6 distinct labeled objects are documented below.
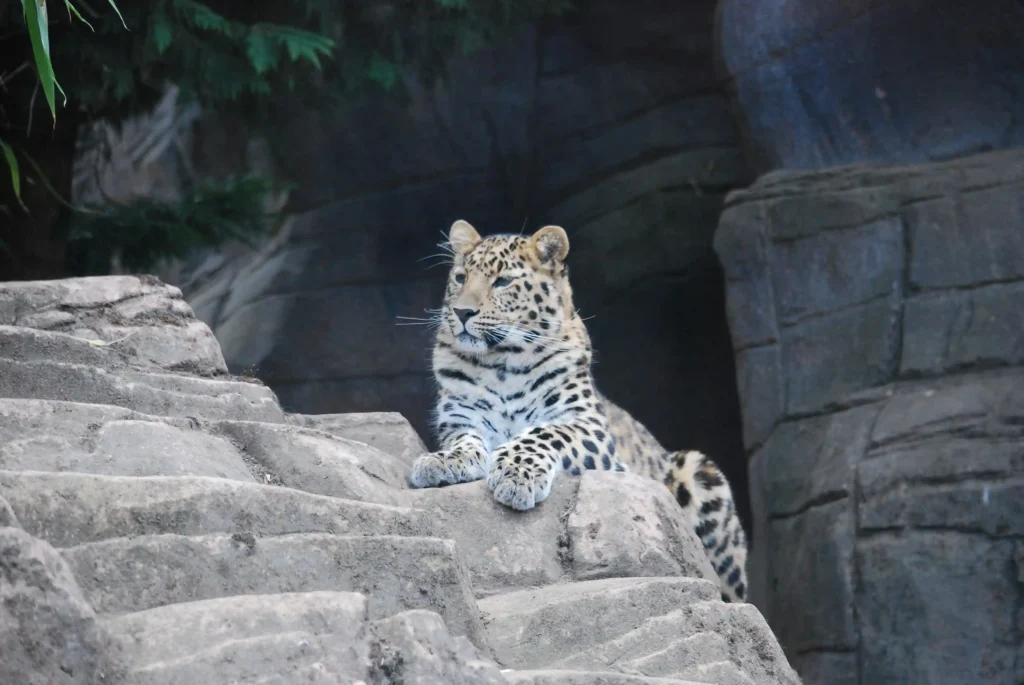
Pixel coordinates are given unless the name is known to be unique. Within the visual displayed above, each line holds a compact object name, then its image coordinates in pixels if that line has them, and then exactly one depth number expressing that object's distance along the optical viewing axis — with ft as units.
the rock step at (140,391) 30.94
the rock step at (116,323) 34.91
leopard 45.57
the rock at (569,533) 34.24
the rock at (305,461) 31.22
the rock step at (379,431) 42.93
